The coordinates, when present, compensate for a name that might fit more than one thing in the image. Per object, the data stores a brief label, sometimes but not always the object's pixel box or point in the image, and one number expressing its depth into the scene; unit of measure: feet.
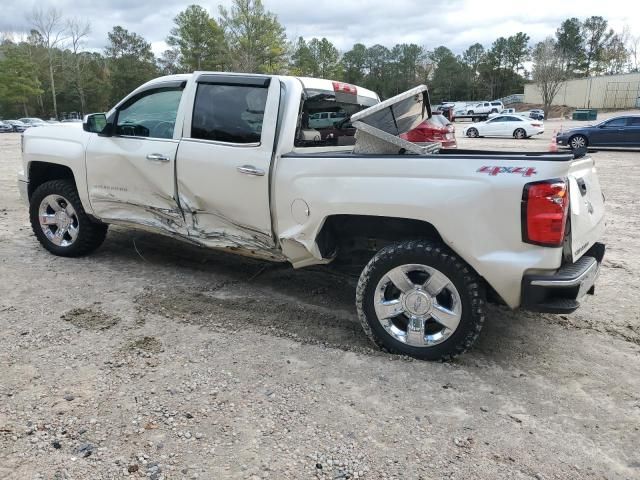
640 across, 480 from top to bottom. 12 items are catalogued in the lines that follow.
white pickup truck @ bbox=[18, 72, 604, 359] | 10.08
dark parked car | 65.51
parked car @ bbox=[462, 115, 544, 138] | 94.79
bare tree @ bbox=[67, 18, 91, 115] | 220.37
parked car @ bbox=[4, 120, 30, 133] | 153.07
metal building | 212.23
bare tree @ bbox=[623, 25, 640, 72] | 288.71
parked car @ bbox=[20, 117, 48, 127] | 162.98
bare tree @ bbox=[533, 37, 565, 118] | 200.13
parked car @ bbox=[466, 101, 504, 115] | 190.08
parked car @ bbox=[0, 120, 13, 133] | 152.35
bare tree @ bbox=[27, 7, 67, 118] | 217.97
